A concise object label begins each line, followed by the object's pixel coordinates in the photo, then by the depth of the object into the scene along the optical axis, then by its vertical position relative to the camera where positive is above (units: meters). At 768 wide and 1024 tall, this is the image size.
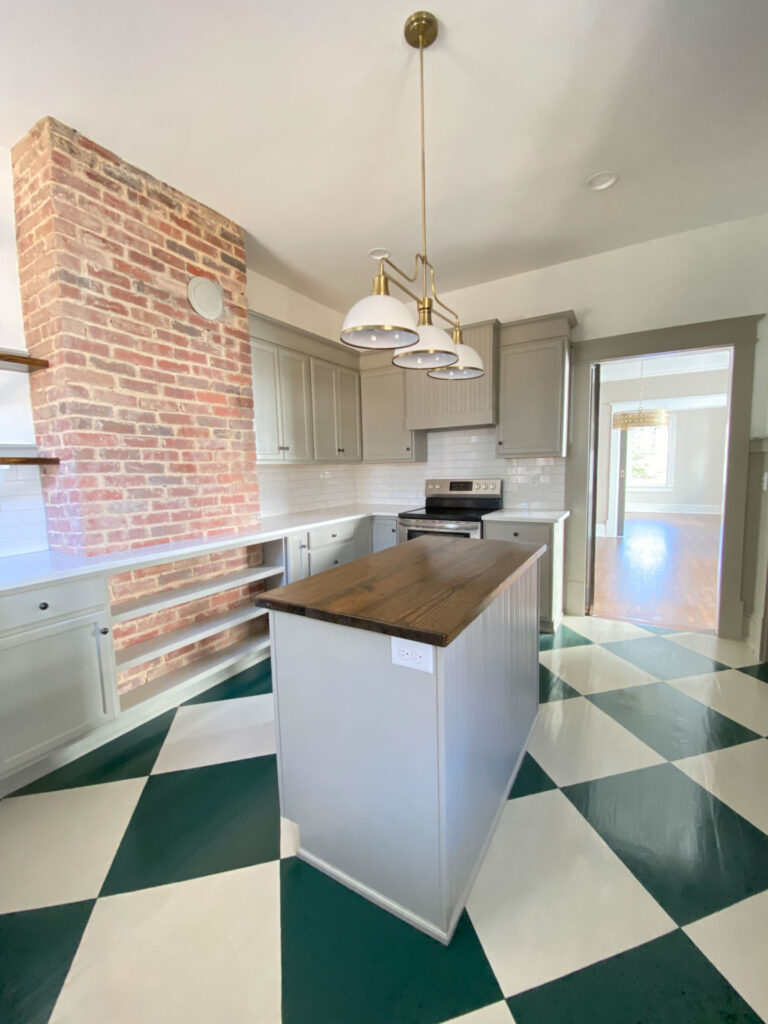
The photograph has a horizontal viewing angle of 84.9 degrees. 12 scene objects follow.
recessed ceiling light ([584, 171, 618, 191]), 2.35 +1.62
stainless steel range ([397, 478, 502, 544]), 3.43 -0.38
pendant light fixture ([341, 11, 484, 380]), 1.41 +0.51
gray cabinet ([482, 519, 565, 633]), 3.10 -0.61
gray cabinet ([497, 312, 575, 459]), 3.22 +0.63
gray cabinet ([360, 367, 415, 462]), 4.03 +0.52
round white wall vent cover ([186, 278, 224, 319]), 2.54 +1.08
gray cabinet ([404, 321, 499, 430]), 3.43 +0.62
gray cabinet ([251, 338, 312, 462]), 3.16 +0.54
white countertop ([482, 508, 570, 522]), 3.13 -0.38
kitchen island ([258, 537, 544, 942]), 1.14 -0.77
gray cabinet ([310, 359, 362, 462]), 3.73 +0.54
